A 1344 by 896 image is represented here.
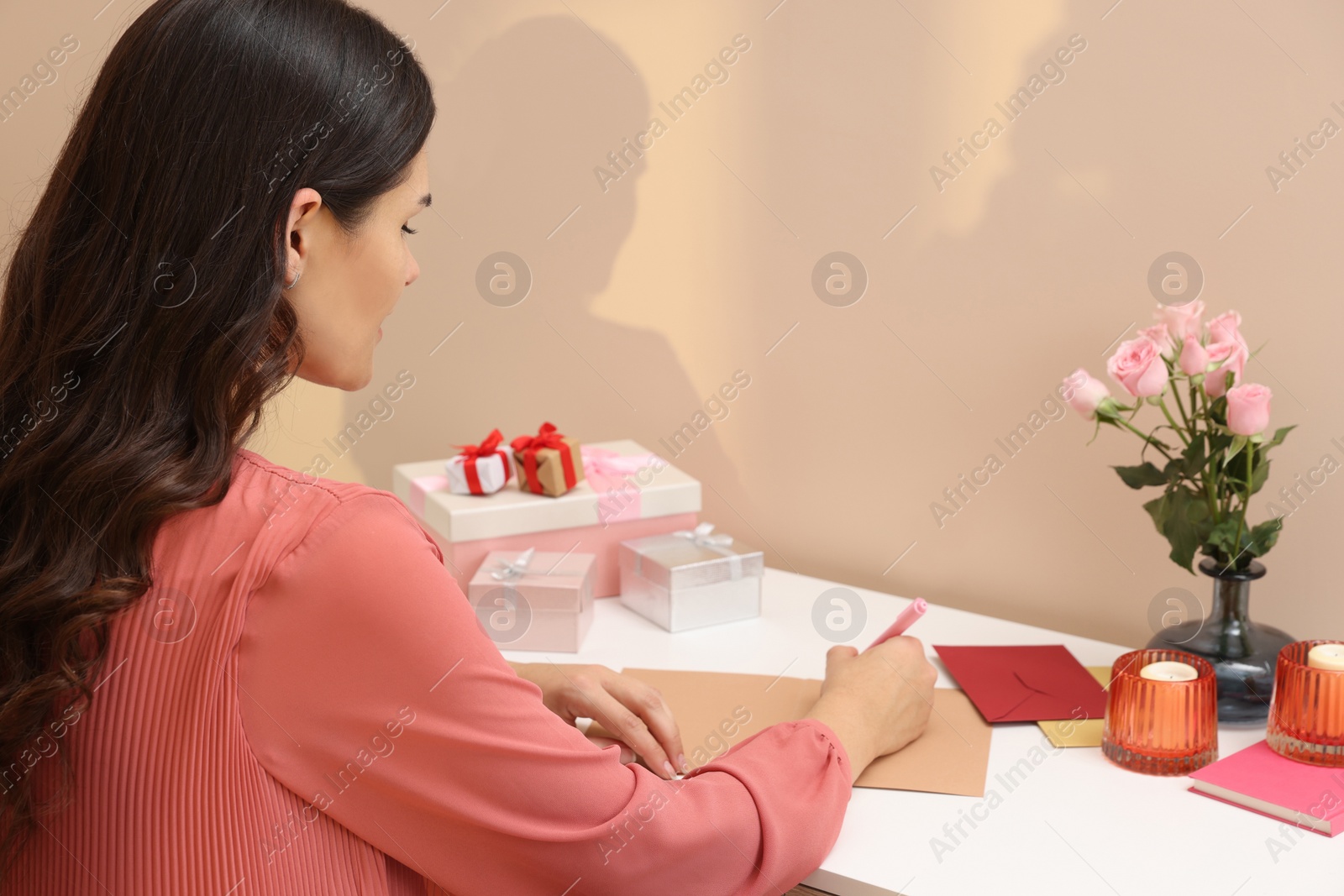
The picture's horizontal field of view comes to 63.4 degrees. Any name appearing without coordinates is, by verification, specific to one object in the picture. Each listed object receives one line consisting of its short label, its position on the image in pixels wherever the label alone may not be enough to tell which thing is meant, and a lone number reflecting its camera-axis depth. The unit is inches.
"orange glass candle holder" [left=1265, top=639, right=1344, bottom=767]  37.5
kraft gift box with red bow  55.2
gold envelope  41.0
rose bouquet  41.5
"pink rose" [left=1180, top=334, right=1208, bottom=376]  41.2
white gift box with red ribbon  55.3
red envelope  43.1
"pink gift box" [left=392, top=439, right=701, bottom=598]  54.1
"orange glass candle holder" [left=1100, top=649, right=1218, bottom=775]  38.0
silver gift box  52.3
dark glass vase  41.6
